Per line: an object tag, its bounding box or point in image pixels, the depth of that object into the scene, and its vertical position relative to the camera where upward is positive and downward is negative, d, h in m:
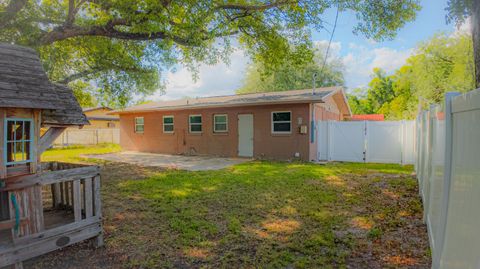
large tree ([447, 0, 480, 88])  4.78 +2.01
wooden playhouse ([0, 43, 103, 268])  3.26 -0.51
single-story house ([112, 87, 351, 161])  12.29 +0.33
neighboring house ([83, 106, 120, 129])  31.91 +1.32
